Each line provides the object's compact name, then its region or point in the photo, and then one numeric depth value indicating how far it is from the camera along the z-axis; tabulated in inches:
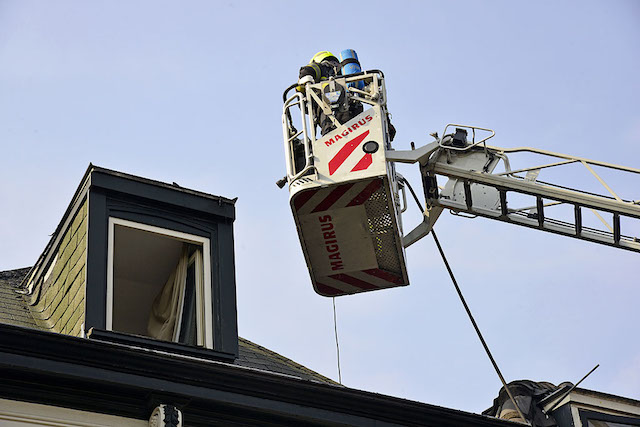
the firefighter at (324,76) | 590.4
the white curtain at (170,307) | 501.7
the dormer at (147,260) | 473.4
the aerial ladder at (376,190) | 566.9
